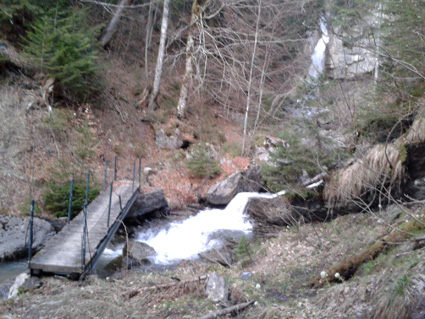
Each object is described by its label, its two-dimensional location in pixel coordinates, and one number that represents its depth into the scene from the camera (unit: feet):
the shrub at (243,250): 28.25
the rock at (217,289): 16.07
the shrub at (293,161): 31.83
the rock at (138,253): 31.17
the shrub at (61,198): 36.35
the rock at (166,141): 58.75
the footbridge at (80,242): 21.15
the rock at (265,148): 57.00
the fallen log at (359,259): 17.80
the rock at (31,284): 20.06
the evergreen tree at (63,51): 45.96
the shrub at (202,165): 51.62
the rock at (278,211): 32.30
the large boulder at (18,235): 29.73
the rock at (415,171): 24.93
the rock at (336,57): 75.71
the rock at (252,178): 49.85
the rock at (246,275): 21.38
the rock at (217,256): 30.50
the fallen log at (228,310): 14.56
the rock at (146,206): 41.39
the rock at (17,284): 19.90
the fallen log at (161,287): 17.37
